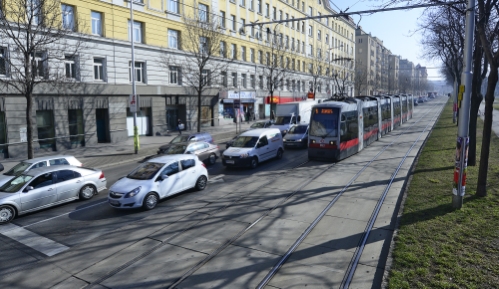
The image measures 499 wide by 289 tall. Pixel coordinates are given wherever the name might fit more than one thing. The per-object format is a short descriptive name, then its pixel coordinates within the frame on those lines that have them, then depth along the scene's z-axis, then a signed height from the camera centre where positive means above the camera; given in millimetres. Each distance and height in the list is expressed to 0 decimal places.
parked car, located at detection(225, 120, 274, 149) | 27953 -940
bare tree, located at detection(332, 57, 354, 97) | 67150 +7226
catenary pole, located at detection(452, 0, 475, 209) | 9234 -354
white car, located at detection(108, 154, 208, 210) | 10734 -2189
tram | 16844 -823
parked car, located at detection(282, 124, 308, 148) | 22078 -1550
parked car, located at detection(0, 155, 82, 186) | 12903 -1890
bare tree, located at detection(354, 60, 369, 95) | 65631 +6844
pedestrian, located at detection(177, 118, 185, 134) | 30656 -1117
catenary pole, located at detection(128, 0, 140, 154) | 21955 -88
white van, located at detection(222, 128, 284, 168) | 16375 -1726
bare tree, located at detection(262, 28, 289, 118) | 41719 +7322
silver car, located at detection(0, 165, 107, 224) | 10328 -2307
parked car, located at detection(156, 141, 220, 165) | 17094 -1783
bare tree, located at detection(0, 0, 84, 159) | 15977 +3250
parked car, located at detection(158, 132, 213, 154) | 20880 -1473
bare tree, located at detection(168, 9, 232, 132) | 29344 +5539
